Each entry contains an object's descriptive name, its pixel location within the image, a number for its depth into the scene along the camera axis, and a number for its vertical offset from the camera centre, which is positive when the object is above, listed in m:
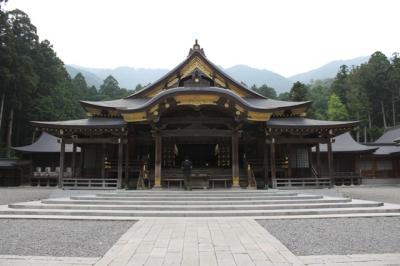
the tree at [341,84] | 57.93 +16.09
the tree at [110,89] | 67.66 +17.78
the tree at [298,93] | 44.94 +11.16
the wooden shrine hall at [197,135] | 15.13 +1.79
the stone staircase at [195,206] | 9.37 -1.24
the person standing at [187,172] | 13.95 -0.14
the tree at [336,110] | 49.53 +9.39
